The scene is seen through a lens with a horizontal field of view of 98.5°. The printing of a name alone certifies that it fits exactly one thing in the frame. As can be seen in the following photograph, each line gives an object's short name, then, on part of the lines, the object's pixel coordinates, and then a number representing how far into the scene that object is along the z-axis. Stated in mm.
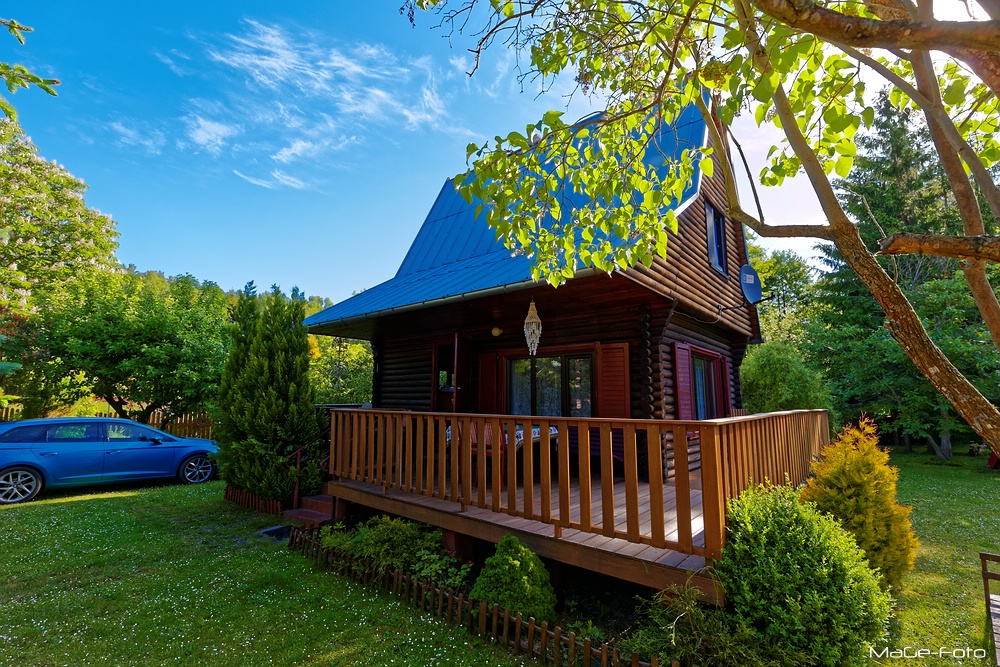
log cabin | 3441
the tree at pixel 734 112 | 2129
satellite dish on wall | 9788
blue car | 7758
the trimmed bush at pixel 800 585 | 2717
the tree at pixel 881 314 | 12828
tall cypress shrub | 6965
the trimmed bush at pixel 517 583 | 3410
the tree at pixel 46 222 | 15312
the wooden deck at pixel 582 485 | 3152
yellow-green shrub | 4043
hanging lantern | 6664
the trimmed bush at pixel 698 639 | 2658
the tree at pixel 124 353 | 12375
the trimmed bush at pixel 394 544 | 4344
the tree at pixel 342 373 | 18250
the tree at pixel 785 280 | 27422
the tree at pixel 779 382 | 12656
